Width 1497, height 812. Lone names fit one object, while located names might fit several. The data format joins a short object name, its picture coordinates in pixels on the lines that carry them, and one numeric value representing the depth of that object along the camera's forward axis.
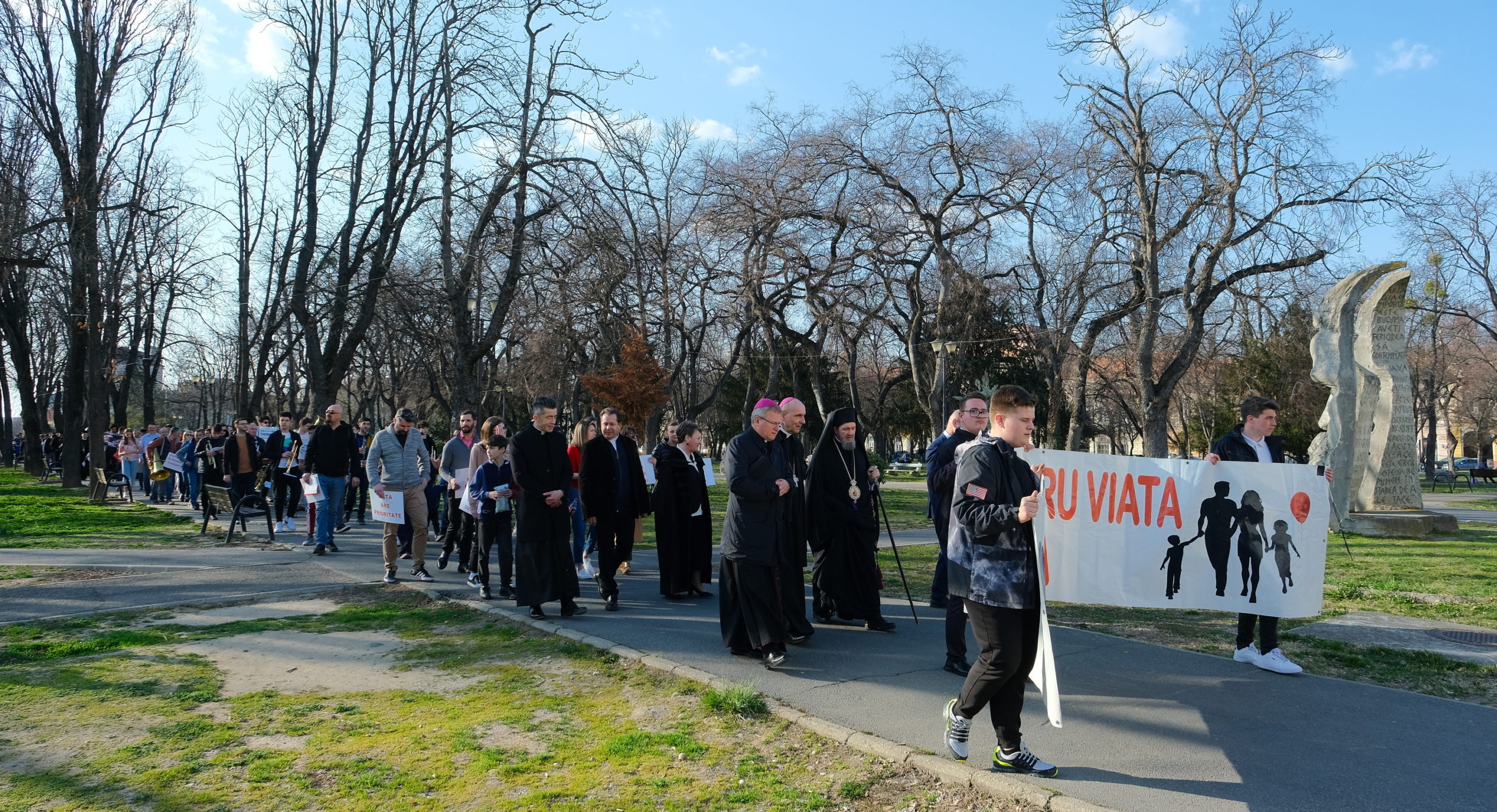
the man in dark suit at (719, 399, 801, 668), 6.74
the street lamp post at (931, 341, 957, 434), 24.86
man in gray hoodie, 10.54
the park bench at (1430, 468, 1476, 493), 39.56
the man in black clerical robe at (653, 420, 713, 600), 9.78
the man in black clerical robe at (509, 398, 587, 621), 8.44
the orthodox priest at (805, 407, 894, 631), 7.78
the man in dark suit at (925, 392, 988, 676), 6.36
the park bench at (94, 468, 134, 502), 22.02
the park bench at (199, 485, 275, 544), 14.31
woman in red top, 10.35
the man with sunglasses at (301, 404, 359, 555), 12.94
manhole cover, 7.56
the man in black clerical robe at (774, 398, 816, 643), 7.27
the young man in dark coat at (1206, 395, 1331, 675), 6.61
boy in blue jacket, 9.56
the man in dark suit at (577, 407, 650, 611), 9.17
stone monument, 16.75
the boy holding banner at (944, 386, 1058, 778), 4.46
